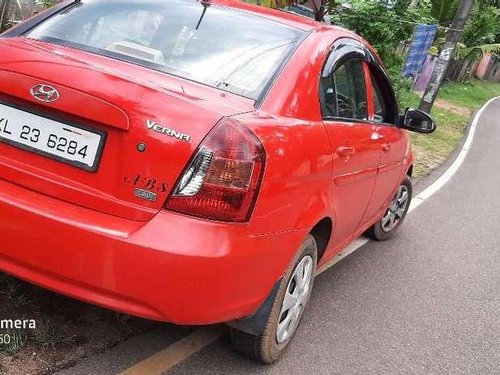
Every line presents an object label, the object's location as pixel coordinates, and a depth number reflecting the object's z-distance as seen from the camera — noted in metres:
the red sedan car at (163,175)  2.47
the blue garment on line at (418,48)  15.09
